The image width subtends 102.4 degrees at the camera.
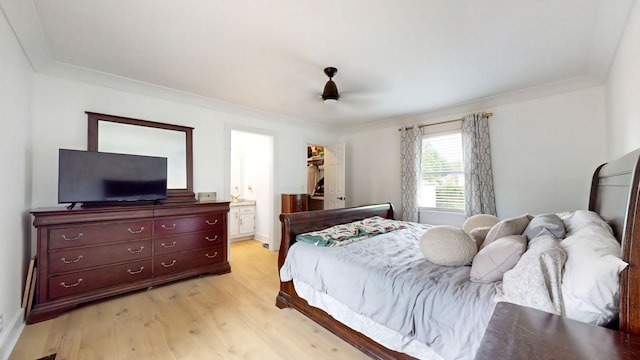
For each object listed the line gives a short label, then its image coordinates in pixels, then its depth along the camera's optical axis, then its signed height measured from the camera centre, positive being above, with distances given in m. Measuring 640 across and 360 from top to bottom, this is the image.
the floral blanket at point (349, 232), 2.34 -0.50
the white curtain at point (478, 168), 3.64 +0.20
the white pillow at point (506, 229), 1.72 -0.32
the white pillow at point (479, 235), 1.91 -0.40
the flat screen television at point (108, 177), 2.56 +0.08
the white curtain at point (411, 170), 4.31 +0.21
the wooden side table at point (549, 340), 0.67 -0.45
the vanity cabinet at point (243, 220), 5.12 -0.74
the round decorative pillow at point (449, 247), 1.72 -0.44
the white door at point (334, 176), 5.22 +0.15
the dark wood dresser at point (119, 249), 2.34 -0.70
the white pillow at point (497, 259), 1.38 -0.43
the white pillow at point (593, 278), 0.90 -0.36
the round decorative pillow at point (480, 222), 2.36 -0.37
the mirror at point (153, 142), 2.94 +0.53
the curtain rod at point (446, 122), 3.67 +0.96
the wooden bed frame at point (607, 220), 0.80 -0.34
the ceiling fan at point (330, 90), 2.62 +0.95
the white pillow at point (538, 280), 1.08 -0.45
